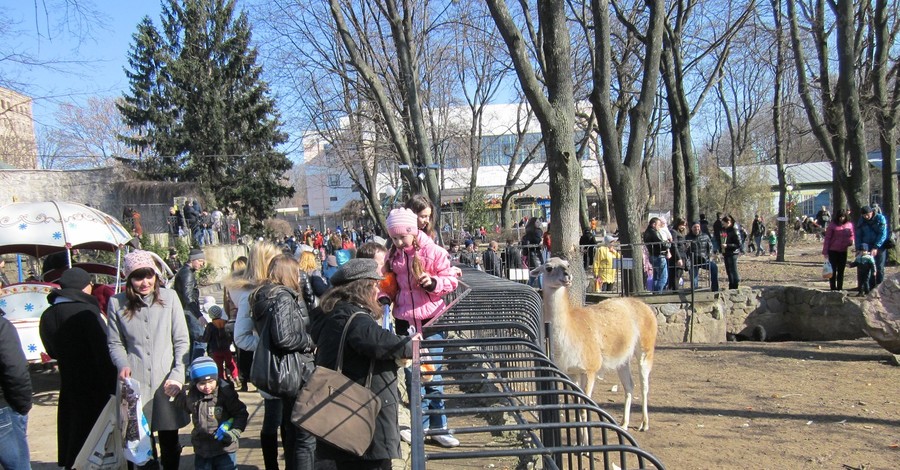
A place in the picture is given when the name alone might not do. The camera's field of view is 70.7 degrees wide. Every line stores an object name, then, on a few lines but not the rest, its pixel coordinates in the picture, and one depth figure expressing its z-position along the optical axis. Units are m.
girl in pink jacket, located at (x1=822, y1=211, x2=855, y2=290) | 13.05
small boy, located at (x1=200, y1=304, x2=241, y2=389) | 7.14
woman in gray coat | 4.27
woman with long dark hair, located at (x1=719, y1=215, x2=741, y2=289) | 13.48
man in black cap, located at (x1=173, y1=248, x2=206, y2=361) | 7.69
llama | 5.67
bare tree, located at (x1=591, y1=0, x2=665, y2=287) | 10.77
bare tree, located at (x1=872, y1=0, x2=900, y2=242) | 15.64
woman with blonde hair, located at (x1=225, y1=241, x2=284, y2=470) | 4.46
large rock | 7.92
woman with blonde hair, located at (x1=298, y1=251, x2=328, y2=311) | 5.82
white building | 35.12
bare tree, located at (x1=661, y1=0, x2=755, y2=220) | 16.95
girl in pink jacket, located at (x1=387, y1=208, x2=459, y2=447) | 4.60
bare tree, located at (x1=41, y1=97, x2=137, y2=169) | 42.09
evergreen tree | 31.11
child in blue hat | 4.20
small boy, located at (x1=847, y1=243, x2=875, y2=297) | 12.35
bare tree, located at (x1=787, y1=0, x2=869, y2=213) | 14.45
